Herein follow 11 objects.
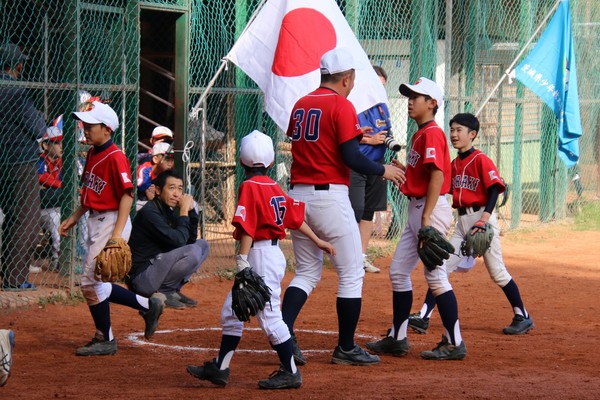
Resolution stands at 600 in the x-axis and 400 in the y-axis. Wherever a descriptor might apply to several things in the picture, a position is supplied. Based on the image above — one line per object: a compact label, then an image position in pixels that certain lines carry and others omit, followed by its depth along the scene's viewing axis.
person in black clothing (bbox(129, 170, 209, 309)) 16.39
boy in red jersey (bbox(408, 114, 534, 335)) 15.41
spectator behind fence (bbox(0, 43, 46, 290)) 17.24
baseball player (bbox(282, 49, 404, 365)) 12.42
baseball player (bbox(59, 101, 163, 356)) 13.58
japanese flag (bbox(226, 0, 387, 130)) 19.06
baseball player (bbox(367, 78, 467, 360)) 13.30
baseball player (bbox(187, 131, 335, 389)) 11.48
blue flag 27.17
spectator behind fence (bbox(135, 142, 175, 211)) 19.75
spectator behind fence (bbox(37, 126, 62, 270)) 19.42
